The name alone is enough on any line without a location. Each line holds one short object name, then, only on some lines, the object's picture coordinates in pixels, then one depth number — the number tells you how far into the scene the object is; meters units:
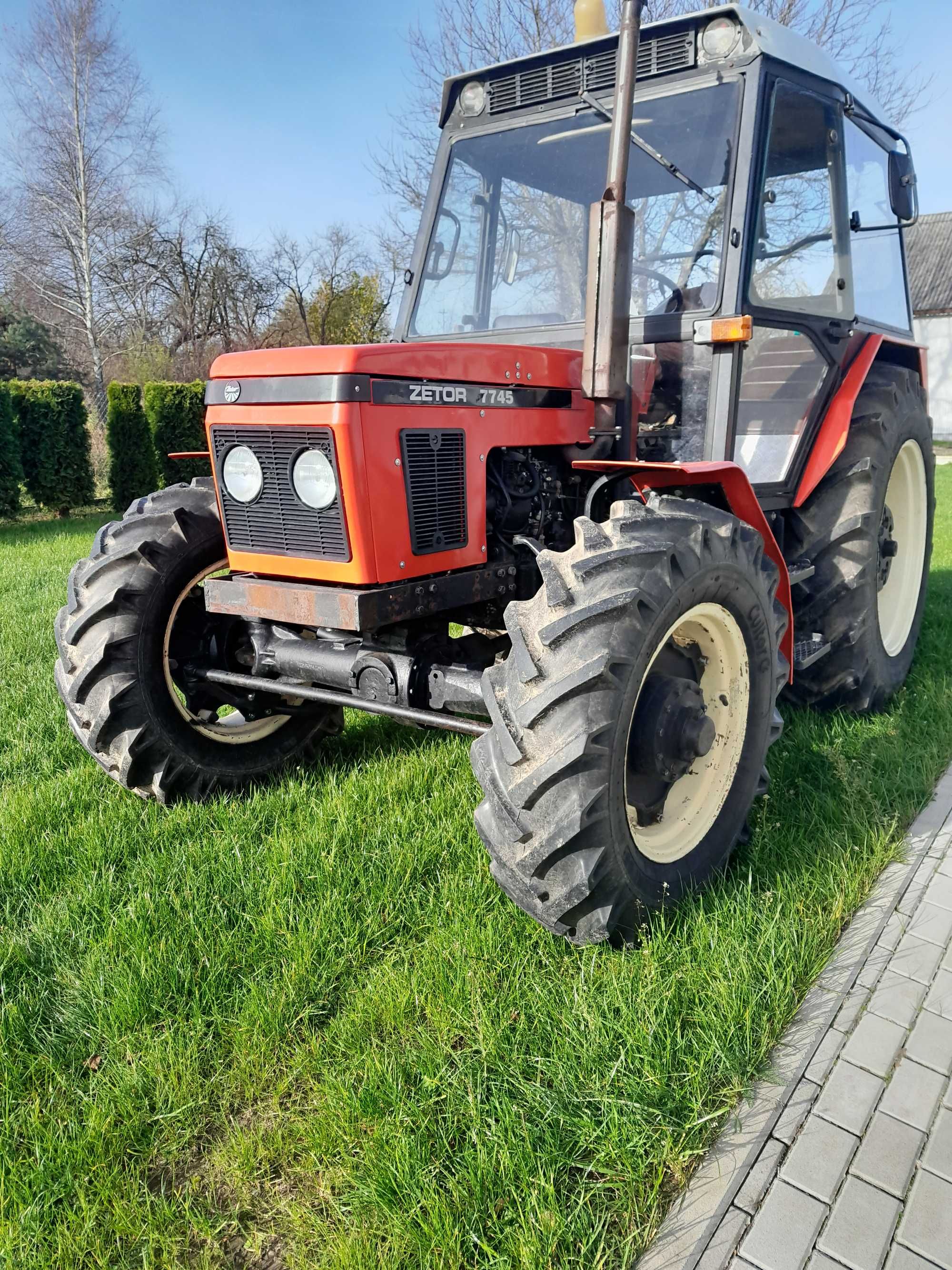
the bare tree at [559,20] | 12.80
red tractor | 2.25
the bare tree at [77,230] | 20.47
